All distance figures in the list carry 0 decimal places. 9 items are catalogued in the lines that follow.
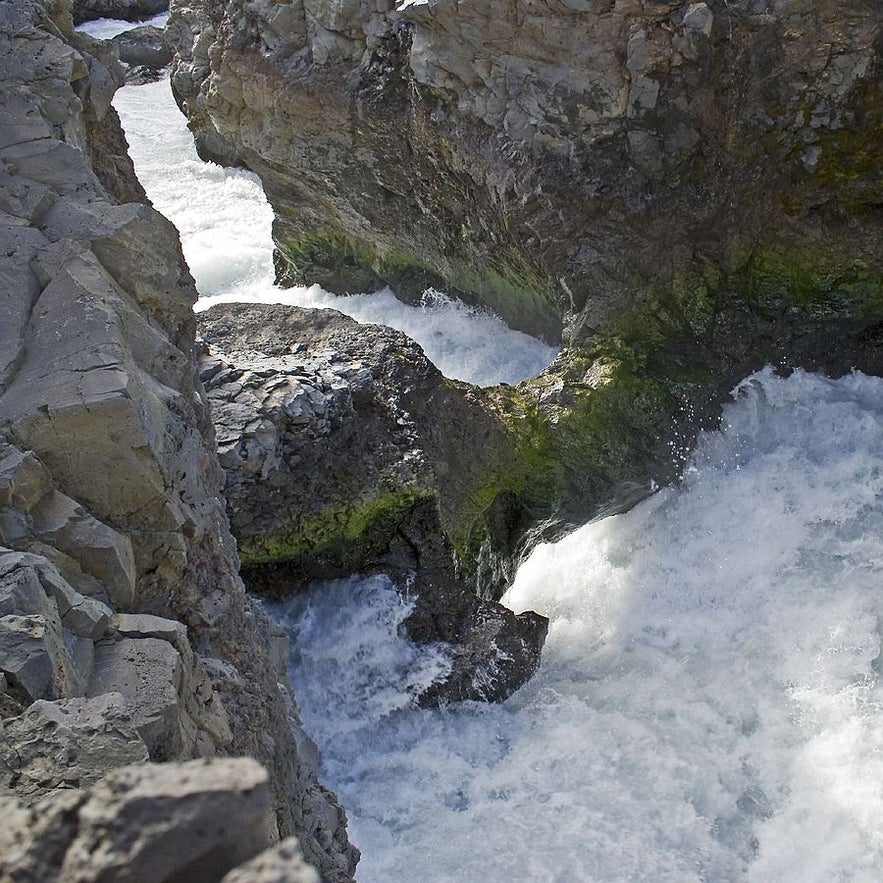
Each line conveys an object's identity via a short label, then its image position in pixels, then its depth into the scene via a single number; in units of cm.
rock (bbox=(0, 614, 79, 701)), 414
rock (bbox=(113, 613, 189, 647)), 490
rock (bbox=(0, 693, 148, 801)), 370
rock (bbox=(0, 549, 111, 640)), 441
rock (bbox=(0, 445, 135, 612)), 498
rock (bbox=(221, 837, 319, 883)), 210
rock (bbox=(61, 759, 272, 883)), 223
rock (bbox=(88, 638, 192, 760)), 433
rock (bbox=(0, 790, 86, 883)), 236
